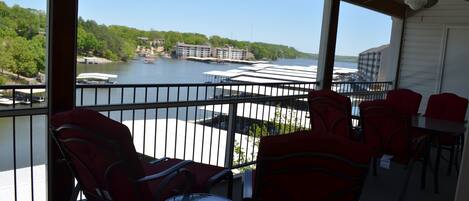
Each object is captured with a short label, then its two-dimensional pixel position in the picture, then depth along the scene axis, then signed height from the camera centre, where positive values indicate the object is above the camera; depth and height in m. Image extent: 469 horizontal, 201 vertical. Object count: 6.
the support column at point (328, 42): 5.21 +0.25
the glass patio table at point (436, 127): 3.58 -0.55
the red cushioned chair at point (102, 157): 1.73 -0.50
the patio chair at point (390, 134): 3.37 -0.60
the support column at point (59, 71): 2.53 -0.18
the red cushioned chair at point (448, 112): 4.29 -0.49
